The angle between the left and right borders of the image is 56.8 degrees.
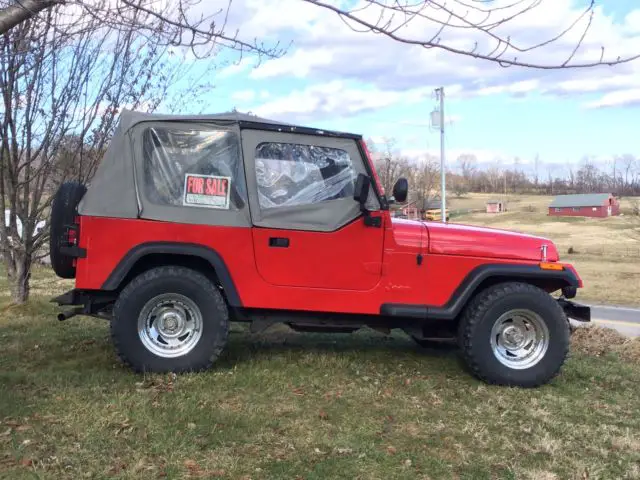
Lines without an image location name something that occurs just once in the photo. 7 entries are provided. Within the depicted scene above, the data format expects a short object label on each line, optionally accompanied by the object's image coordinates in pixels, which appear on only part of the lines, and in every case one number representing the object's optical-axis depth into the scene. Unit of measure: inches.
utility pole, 1063.4
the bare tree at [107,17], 142.3
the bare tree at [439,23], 144.3
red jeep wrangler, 189.5
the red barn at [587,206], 2146.9
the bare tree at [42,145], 299.4
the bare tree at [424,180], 1447.0
